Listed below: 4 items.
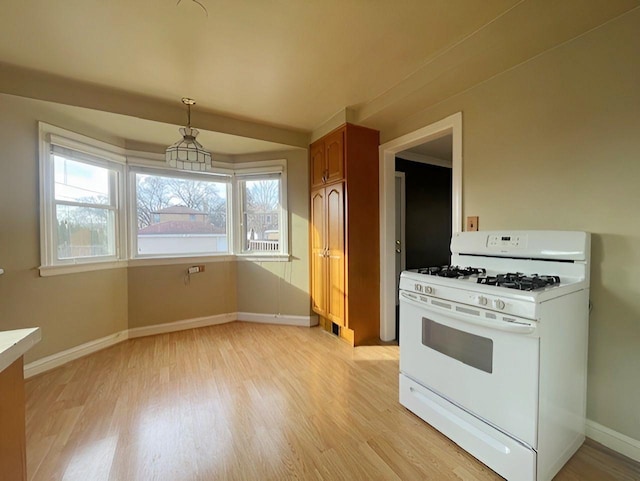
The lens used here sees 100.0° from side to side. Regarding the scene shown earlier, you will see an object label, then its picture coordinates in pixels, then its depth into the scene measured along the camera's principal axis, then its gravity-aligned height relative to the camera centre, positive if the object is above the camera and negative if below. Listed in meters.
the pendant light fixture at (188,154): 2.44 +0.76
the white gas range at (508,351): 1.21 -0.61
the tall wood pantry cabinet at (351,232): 2.88 +0.04
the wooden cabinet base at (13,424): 0.76 -0.56
